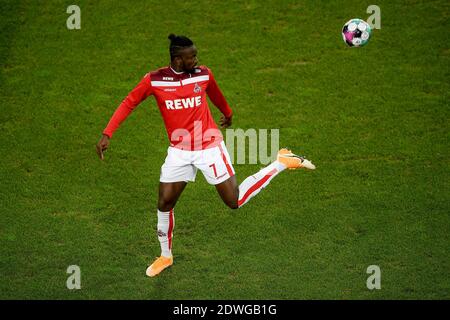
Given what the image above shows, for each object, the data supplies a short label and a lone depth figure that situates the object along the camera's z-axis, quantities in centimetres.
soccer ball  1997
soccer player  1506
